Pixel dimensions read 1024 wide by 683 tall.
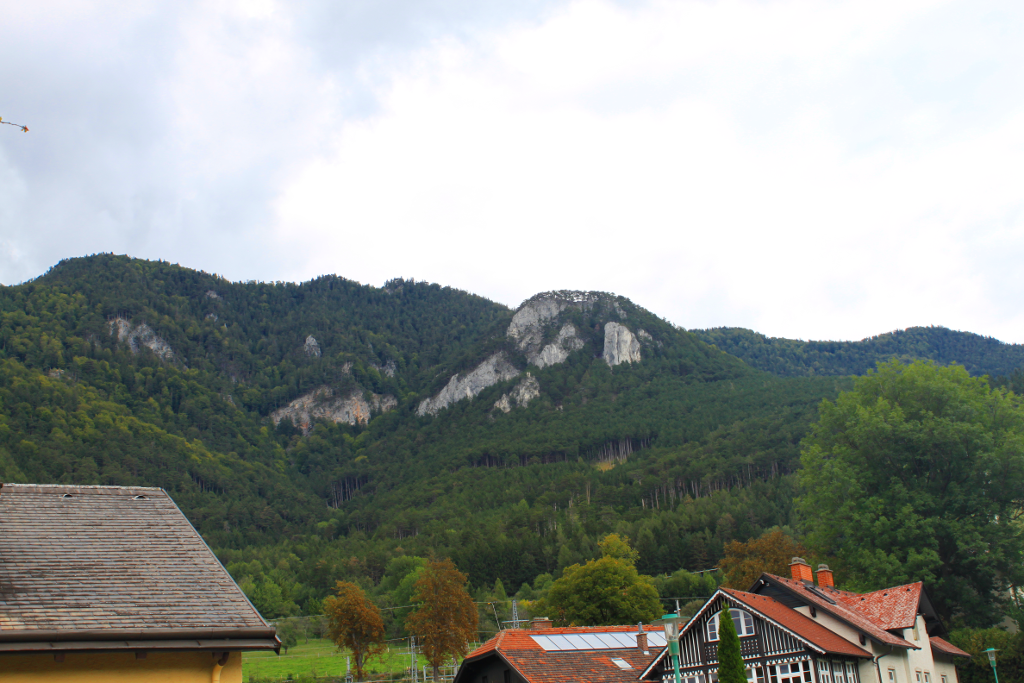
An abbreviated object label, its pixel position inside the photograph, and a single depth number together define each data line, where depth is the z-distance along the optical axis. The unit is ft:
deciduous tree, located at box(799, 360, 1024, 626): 140.56
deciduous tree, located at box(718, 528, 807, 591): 207.51
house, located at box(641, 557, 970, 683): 102.58
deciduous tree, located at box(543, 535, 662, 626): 218.79
